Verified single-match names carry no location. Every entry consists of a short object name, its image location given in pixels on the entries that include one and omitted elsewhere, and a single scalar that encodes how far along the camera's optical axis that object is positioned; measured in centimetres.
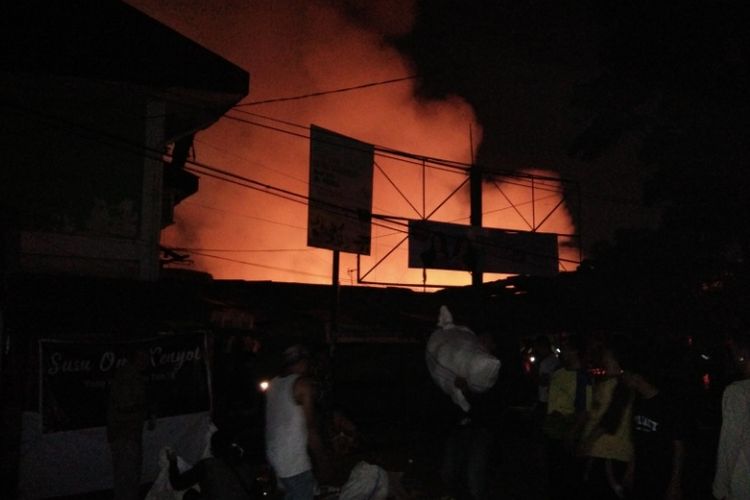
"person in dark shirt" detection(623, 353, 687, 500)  503
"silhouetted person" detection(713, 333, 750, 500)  461
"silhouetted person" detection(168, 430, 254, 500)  573
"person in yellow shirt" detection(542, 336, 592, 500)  689
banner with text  930
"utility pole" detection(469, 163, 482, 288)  1784
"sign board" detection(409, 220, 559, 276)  1773
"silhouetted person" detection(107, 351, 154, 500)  753
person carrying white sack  651
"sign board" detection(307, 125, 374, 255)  1436
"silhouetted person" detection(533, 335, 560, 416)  966
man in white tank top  535
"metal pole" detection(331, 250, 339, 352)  1261
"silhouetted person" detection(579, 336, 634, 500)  561
